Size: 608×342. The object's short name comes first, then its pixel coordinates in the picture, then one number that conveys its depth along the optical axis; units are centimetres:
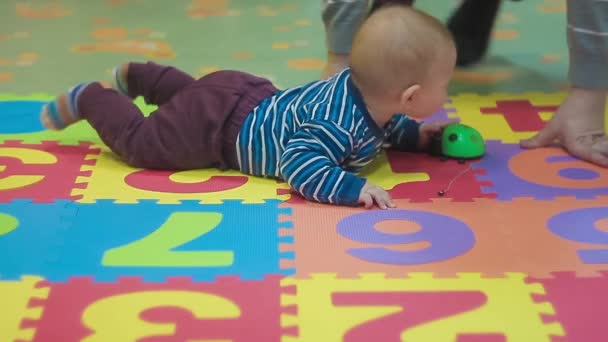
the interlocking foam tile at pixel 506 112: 141
